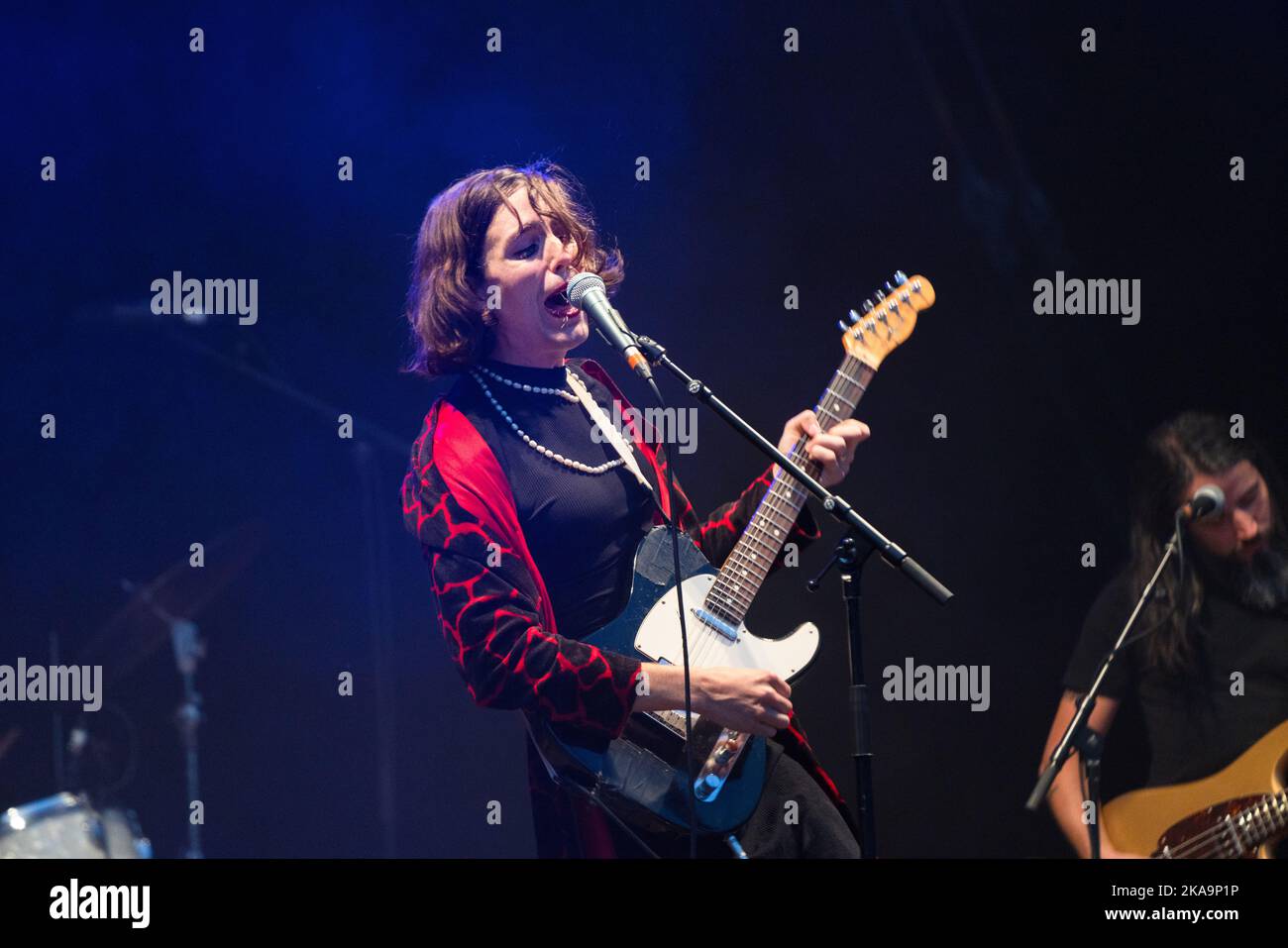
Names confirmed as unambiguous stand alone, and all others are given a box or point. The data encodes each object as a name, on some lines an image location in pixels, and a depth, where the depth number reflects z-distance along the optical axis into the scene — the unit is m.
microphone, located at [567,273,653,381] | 2.59
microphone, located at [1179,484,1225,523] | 3.57
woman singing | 2.79
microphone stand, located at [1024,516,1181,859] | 3.09
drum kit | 3.45
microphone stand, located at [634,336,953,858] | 2.65
